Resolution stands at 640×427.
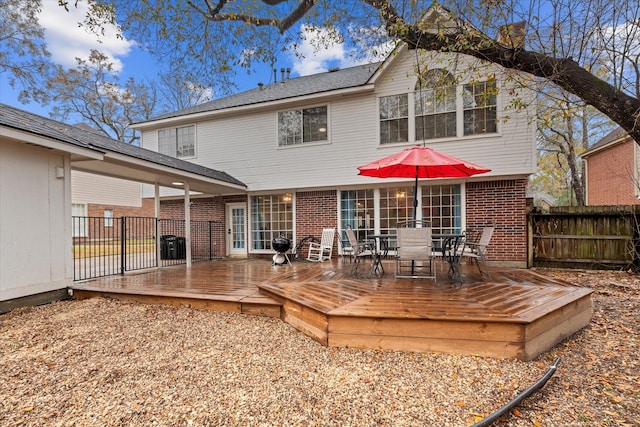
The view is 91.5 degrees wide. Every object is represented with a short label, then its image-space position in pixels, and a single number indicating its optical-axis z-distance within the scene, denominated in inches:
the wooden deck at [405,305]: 123.3
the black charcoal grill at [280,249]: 325.4
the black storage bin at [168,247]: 391.5
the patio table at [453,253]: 191.9
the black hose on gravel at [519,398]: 83.0
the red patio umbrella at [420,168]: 190.6
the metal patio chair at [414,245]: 184.5
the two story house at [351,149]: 307.4
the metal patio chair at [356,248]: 220.4
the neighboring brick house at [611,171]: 505.0
